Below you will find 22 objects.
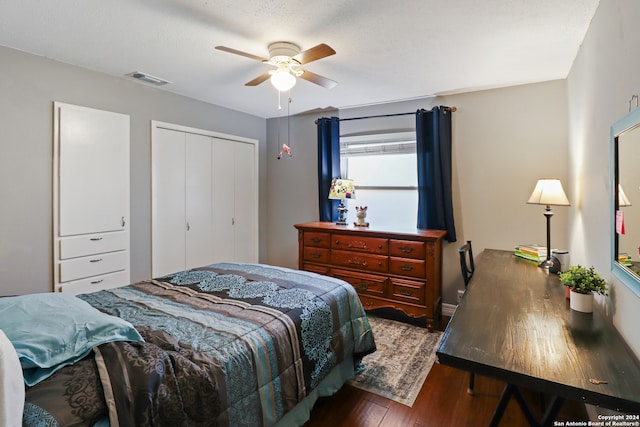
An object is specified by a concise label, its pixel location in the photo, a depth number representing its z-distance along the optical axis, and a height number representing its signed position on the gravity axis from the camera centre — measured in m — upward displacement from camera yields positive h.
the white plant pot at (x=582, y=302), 1.54 -0.44
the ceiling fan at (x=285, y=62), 2.25 +1.08
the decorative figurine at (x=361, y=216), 3.71 -0.03
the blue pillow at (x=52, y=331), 1.08 -0.45
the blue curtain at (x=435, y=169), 3.39 +0.47
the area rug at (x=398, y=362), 2.19 -1.18
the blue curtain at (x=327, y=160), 4.07 +0.68
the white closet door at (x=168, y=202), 3.46 +0.13
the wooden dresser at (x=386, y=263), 3.11 -0.53
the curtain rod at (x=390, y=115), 3.40 +1.16
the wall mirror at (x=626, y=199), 1.14 +0.05
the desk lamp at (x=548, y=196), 2.40 +0.12
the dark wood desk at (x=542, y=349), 0.99 -0.51
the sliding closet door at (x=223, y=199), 4.12 +0.20
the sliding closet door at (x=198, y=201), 3.81 +0.15
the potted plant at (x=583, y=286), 1.51 -0.36
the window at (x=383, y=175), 3.78 +0.48
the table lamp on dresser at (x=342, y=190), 3.78 +0.28
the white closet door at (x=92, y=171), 2.74 +0.40
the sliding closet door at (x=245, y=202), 4.42 +0.16
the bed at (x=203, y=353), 1.04 -0.57
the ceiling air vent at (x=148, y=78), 2.95 +1.30
